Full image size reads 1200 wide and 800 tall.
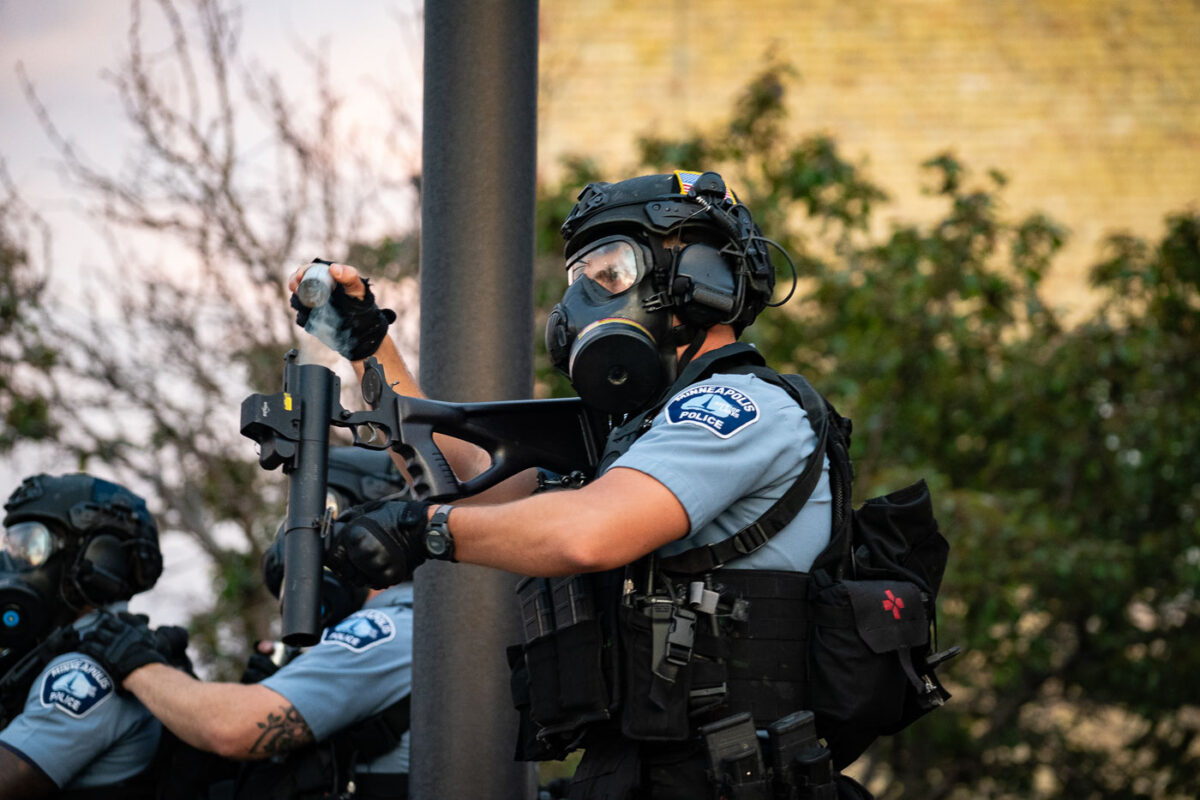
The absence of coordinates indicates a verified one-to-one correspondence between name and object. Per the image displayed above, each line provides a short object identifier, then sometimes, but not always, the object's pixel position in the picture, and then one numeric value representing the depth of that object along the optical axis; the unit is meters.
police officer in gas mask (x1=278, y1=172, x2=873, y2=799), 4.92
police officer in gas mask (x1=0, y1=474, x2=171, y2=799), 7.48
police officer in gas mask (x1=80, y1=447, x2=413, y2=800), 7.27
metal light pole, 5.88
